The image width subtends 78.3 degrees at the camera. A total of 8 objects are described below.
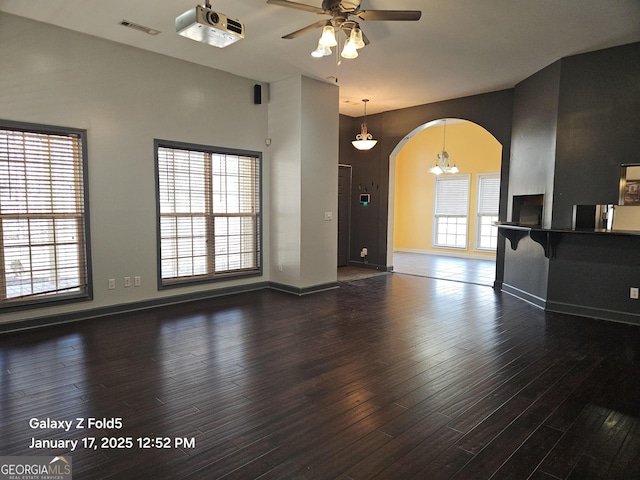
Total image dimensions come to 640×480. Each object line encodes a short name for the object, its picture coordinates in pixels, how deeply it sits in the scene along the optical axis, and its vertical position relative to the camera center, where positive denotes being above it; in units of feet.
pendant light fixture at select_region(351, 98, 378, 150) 22.63 +3.95
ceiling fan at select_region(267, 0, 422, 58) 10.02 +5.01
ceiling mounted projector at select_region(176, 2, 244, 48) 9.64 +4.58
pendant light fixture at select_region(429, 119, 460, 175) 29.43 +3.33
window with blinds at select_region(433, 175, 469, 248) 33.73 -0.02
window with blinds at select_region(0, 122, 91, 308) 12.93 -0.30
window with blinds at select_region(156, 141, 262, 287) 16.89 -0.23
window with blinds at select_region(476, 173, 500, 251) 31.89 +0.11
